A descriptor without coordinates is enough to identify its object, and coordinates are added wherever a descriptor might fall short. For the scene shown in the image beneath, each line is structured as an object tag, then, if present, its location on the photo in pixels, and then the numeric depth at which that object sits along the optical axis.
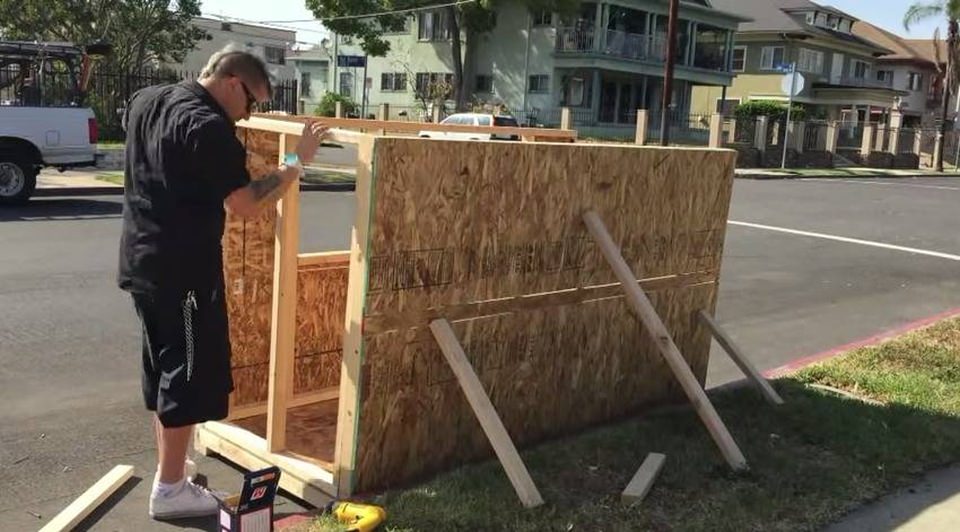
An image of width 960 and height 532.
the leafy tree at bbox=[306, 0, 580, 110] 43.00
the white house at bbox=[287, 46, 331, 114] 59.97
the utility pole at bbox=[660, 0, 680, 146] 25.55
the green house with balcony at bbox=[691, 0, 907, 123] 55.84
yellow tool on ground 3.38
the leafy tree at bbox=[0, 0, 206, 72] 31.50
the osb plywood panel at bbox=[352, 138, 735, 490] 3.70
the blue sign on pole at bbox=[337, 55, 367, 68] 31.84
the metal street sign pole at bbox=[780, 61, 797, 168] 29.73
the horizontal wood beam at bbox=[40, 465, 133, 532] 3.46
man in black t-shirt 3.21
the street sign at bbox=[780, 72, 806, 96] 29.67
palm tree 45.34
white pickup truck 12.84
